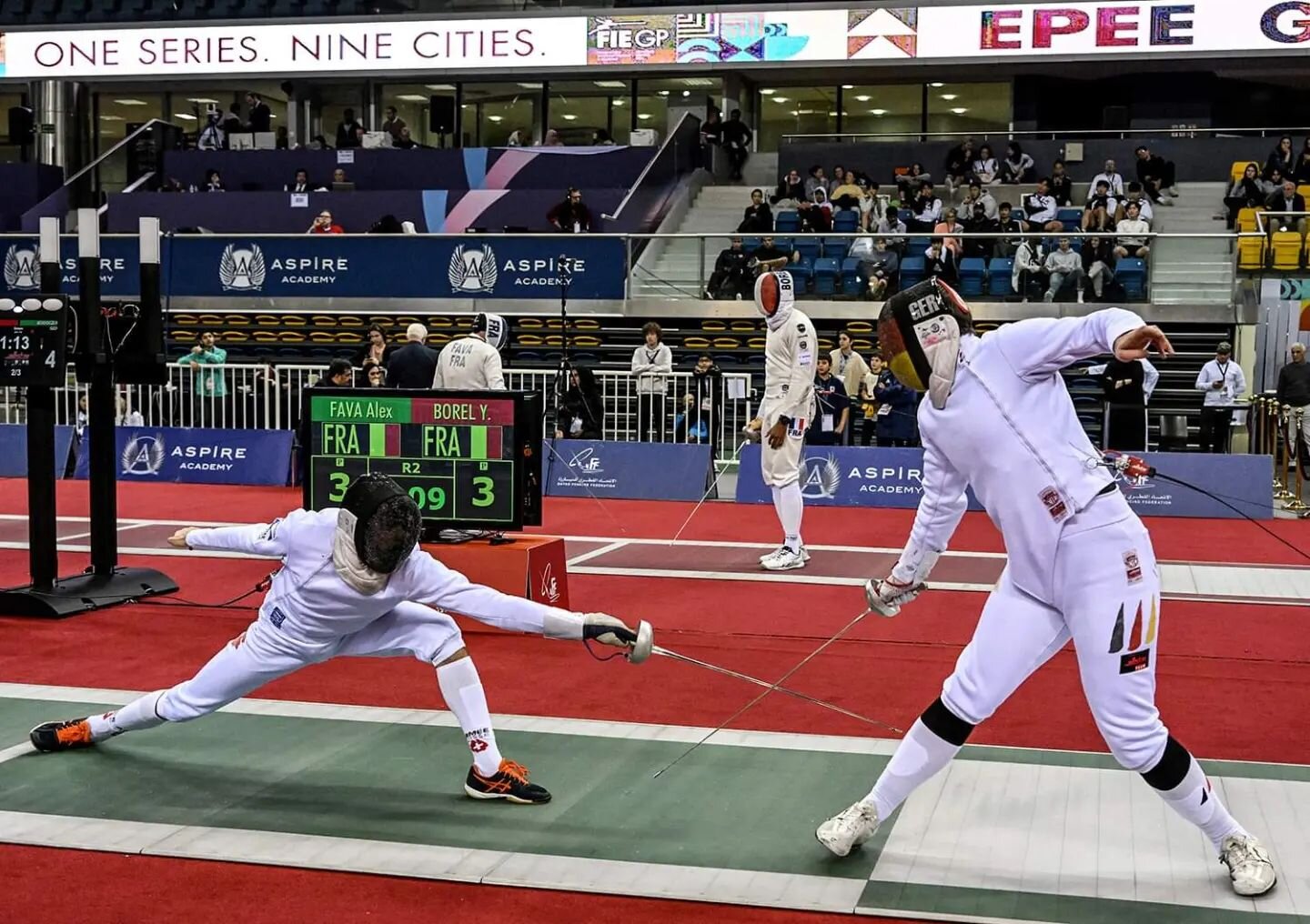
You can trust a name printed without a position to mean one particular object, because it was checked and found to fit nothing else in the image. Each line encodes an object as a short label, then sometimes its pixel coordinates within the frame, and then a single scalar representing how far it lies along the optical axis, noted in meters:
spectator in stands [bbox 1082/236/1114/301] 19.27
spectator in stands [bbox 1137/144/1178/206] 24.02
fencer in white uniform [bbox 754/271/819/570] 11.03
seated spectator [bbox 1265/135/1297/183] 22.95
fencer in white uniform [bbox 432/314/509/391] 11.41
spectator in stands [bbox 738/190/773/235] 22.98
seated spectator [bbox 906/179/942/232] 22.50
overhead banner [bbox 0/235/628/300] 22.06
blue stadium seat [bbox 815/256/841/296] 20.83
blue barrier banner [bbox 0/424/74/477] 18.47
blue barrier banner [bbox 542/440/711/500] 16.88
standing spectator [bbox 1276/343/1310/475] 16.39
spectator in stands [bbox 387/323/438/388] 13.71
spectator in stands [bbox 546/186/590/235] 23.22
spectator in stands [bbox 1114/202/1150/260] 19.16
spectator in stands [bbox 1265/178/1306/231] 19.97
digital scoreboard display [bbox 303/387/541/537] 8.90
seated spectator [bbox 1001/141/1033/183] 24.67
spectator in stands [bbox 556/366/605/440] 17.77
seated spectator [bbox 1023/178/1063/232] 22.02
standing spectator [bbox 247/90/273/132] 30.12
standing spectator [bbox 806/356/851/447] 16.86
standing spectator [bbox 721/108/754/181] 27.92
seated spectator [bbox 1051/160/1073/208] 23.28
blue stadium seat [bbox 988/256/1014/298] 19.83
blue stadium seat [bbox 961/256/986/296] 20.06
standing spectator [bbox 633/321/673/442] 17.89
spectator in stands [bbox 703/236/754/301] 21.16
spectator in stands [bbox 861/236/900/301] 20.41
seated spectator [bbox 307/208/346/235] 24.24
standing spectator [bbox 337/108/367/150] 28.67
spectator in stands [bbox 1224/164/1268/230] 21.97
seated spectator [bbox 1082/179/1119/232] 21.19
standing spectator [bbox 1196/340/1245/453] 17.66
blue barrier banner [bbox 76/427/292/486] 17.77
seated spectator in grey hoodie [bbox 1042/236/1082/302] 19.44
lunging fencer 5.11
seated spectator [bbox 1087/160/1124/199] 23.05
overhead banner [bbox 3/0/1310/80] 25.39
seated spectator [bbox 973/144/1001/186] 24.70
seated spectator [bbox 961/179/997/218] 22.20
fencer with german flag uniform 4.34
